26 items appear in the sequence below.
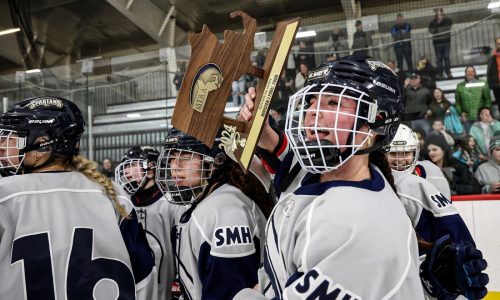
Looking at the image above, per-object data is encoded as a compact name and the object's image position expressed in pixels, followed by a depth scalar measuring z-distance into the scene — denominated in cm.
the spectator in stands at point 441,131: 453
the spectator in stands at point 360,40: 524
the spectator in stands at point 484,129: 441
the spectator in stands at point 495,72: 461
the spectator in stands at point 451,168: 404
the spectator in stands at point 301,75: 502
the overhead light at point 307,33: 547
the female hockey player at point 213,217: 136
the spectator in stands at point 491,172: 378
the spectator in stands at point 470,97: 466
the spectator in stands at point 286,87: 508
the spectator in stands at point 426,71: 504
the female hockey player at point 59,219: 137
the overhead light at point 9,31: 967
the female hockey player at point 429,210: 161
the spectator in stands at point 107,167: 569
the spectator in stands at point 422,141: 450
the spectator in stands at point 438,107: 477
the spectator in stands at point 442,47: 501
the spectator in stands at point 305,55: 521
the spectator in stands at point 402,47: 511
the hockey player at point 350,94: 95
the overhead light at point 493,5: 483
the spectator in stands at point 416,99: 483
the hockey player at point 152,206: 222
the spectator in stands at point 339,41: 541
